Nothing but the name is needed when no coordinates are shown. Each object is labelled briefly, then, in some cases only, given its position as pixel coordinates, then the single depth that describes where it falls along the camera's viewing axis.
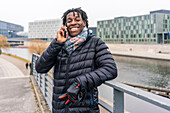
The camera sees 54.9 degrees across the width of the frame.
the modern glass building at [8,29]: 136.50
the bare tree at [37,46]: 45.66
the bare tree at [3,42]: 54.47
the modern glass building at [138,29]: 67.19
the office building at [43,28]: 111.56
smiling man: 1.90
